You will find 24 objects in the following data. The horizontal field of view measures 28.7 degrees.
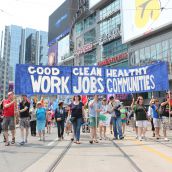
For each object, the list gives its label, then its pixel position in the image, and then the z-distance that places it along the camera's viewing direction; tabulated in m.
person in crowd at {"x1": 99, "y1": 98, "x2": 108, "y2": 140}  13.92
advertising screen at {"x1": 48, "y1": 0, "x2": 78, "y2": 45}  83.31
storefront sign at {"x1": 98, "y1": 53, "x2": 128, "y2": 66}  53.12
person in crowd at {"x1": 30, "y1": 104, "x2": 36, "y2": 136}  16.62
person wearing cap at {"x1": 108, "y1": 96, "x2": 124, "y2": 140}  13.51
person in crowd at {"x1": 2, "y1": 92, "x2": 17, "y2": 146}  11.55
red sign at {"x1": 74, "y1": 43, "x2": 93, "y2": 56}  65.59
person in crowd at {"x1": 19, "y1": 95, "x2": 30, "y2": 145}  11.93
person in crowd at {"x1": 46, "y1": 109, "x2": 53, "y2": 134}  19.03
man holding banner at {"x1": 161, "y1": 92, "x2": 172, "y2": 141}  13.19
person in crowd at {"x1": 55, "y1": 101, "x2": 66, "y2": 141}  13.75
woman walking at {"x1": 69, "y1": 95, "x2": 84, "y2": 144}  12.12
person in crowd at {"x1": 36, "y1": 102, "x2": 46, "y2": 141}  13.59
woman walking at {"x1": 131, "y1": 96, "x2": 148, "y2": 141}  13.16
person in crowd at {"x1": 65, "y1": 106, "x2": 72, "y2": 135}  16.45
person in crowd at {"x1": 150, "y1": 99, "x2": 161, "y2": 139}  13.45
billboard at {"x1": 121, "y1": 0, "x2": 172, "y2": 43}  39.94
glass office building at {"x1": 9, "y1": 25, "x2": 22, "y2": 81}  139.50
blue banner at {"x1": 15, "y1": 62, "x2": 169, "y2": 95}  13.06
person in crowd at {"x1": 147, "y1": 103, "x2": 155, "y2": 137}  14.34
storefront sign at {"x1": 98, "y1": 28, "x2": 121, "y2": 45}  54.88
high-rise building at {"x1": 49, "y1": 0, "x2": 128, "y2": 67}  55.72
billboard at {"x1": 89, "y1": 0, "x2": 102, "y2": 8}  61.14
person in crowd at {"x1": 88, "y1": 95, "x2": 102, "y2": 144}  12.32
